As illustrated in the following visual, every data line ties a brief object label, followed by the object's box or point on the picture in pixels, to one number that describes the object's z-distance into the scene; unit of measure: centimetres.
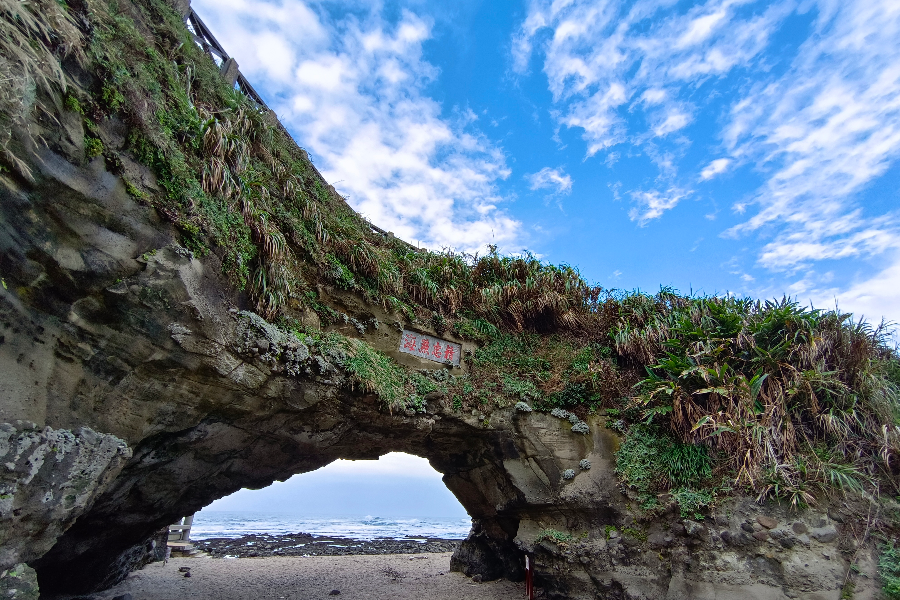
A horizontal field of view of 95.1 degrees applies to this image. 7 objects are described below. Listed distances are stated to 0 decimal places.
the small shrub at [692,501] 618
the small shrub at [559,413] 788
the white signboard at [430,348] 799
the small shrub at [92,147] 418
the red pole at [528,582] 843
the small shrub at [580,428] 768
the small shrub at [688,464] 652
